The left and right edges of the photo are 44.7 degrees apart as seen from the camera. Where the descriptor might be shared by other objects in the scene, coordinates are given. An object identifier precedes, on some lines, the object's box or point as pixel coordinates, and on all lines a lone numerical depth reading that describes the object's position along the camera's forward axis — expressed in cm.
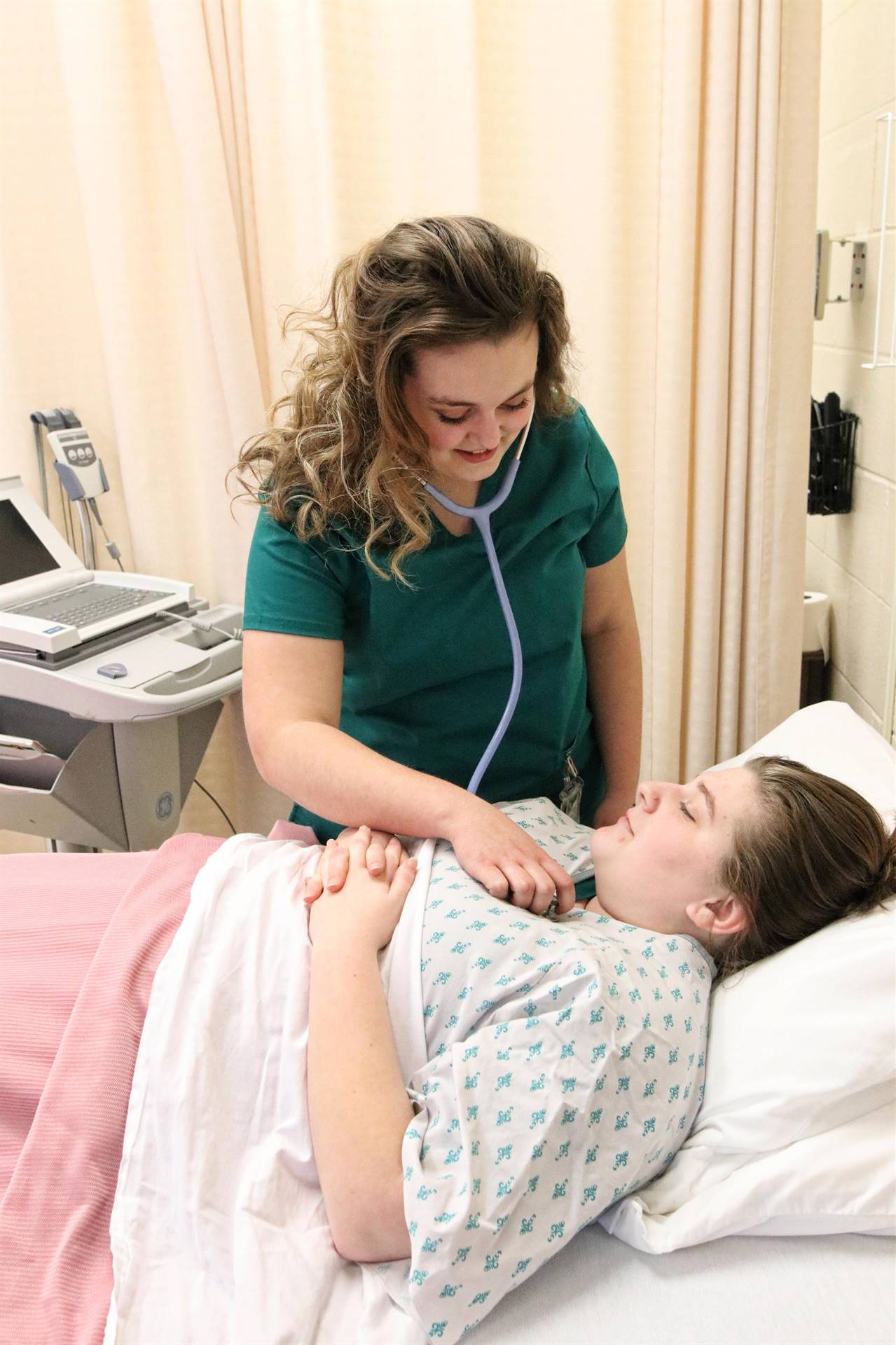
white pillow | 99
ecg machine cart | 184
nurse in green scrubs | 120
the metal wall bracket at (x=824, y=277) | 215
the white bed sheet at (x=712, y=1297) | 91
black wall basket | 222
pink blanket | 95
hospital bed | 93
